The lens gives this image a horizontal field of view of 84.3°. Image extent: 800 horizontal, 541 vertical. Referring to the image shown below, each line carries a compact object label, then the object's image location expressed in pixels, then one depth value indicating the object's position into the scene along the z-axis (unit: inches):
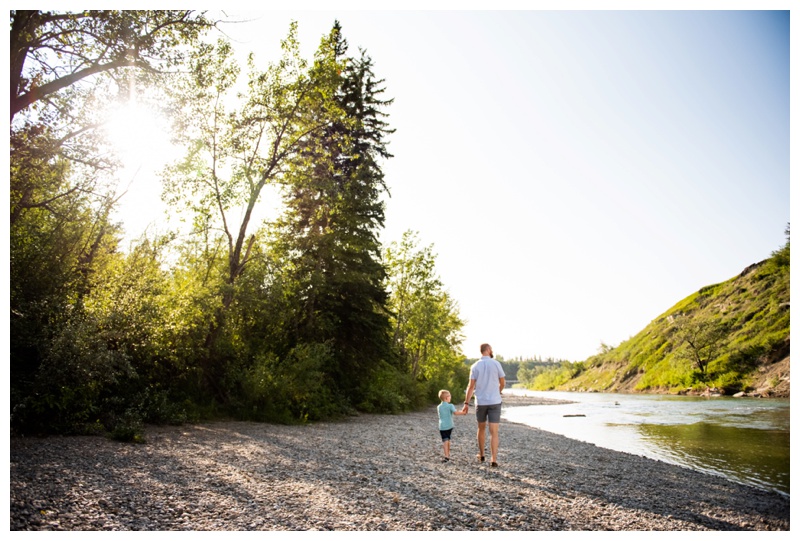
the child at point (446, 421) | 363.6
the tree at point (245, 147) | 594.5
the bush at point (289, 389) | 588.1
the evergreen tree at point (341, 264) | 762.8
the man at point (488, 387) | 331.6
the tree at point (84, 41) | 263.6
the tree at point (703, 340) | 2377.0
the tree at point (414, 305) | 1240.2
